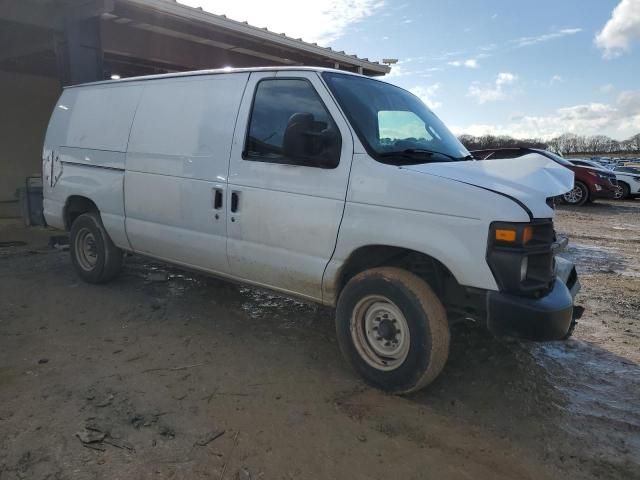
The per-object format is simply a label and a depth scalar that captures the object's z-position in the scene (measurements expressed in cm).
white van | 301
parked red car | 1517
